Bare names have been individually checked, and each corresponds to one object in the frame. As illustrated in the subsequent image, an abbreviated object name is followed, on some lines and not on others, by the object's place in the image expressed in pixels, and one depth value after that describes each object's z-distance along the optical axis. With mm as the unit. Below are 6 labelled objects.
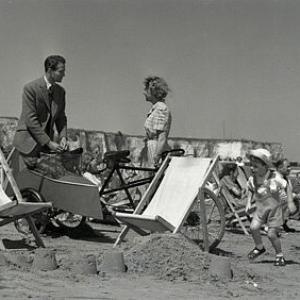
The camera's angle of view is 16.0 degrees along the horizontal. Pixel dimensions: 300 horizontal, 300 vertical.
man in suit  10676
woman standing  11858
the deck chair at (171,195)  9521
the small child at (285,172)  15071
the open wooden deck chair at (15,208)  8893
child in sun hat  9744
